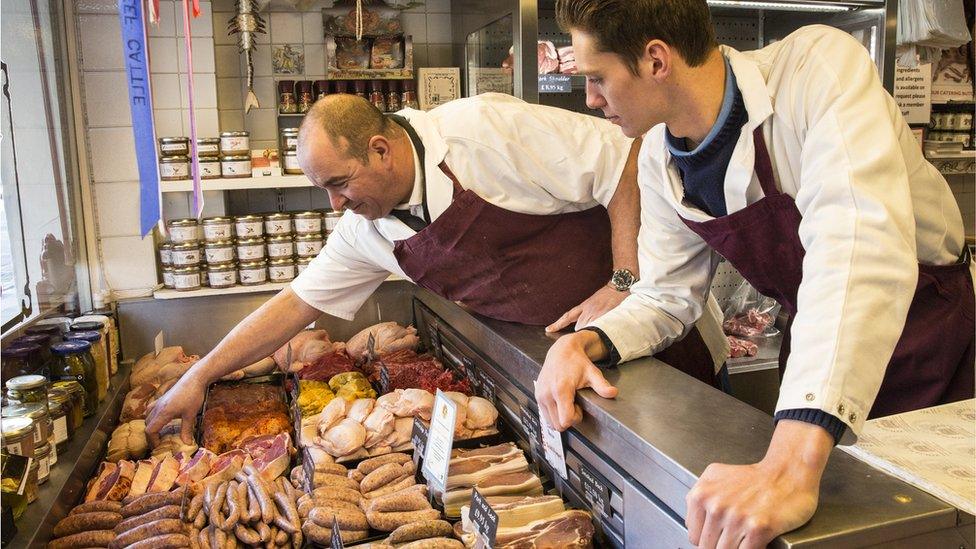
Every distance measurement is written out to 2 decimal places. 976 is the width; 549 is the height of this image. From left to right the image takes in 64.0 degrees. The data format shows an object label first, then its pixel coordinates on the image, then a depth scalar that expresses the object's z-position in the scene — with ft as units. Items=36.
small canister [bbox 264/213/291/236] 12.12
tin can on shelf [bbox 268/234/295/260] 12.10
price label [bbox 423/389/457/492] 5.83
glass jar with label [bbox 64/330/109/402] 9.29
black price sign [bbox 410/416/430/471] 6.46
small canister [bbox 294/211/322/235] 12.21
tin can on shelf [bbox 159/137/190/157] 11.52
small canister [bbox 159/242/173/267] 11.95
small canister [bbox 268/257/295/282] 12.14
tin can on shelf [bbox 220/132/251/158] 11.69
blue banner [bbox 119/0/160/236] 9.02
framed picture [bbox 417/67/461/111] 13.29
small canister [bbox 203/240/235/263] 11.82
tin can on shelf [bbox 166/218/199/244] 11.76
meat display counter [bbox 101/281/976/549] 3.66
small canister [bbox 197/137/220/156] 11.67
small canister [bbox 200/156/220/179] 11.68
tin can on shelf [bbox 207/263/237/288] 11.87
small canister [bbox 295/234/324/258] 12.26
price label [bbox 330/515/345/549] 5.34
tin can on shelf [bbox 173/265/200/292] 11.78
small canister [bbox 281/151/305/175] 12.05
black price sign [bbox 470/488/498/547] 4.81
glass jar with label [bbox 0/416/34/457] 6.24
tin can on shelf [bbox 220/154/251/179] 11.78
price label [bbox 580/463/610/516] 5.29
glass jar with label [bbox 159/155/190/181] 11.52
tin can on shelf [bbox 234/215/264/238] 11.96
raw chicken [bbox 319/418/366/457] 7.45
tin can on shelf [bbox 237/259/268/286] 12.00
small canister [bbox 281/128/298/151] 11.85
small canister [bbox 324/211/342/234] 12.42
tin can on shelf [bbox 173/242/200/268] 11.70
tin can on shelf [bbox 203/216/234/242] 11.84
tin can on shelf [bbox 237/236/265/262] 11.94
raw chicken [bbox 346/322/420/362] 10.66
